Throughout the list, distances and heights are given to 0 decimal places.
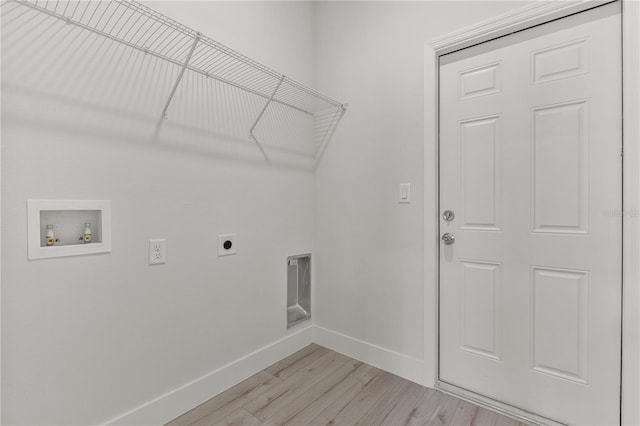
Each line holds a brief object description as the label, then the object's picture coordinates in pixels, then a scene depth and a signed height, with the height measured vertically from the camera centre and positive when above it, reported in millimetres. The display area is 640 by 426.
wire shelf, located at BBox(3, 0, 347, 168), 1219 +820
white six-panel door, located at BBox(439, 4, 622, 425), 1347 -61
